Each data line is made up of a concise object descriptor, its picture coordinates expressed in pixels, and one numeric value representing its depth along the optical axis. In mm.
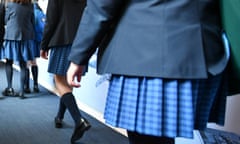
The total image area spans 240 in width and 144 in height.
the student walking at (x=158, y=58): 813
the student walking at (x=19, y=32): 3457
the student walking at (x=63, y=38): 2145
